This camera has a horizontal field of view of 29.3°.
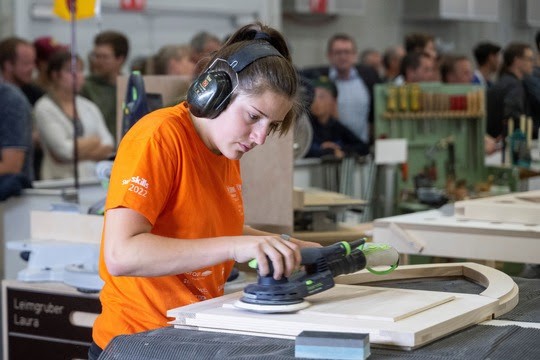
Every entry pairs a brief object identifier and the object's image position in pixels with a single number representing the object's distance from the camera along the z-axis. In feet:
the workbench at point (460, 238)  10.18
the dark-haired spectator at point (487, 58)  27.32
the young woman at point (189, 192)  6.20
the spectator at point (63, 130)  18.51
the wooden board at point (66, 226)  10.83
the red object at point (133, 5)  28.84
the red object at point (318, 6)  35.29
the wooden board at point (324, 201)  12.45
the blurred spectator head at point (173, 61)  20.83
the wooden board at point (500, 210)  10.57
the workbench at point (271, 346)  5.60
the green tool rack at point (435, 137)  18.67
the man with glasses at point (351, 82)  23.91
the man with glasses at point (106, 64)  21.16
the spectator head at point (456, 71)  24.91
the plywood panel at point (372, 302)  6.06
